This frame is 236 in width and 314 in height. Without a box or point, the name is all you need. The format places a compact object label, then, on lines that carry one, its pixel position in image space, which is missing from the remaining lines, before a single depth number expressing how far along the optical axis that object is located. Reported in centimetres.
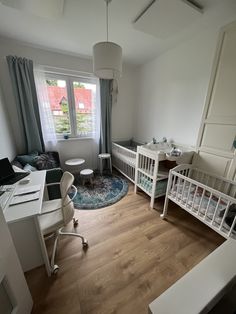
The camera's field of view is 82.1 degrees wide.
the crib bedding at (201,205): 141
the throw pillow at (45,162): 236
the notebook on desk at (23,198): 116
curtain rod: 252
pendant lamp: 139
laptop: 152
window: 280
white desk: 103
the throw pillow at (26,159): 232
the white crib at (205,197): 135
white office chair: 126
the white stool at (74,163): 290
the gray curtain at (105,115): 307
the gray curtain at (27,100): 230
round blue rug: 226
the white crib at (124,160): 275
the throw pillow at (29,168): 206
